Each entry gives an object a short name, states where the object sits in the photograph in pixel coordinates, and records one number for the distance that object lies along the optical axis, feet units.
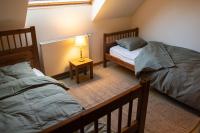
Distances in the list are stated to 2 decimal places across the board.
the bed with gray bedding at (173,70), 7.76
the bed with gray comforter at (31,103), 4.75
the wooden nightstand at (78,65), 10.41
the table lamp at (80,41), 10.54
